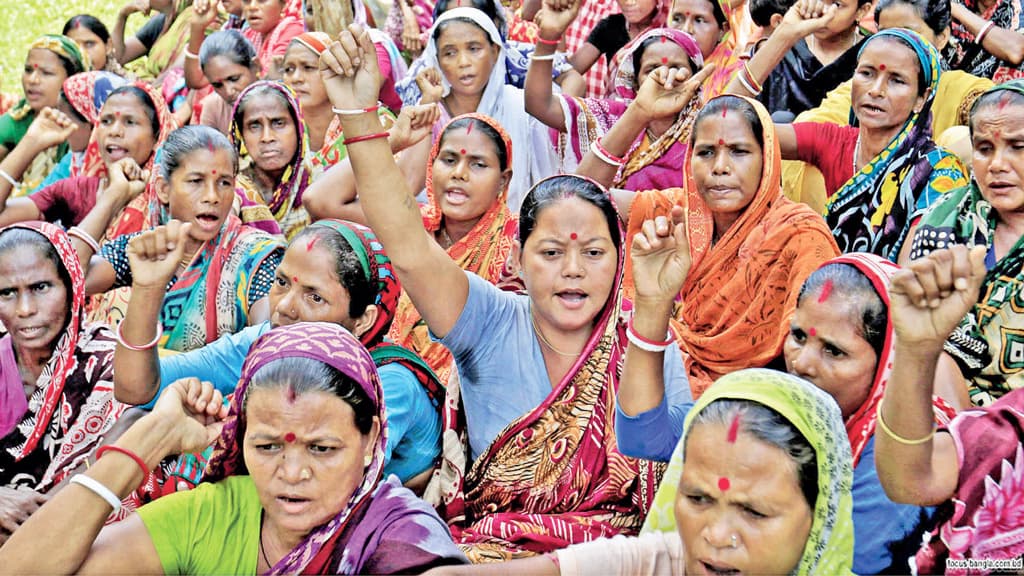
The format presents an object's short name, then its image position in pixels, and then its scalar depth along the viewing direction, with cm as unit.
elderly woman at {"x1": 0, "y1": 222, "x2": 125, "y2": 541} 348
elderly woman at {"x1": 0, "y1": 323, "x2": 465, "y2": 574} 237
